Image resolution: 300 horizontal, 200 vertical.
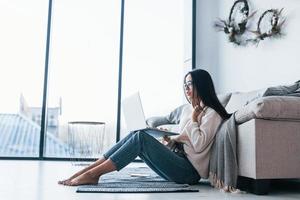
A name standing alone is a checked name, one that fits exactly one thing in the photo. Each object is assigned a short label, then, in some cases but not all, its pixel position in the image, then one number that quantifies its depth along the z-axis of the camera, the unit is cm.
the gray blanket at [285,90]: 241
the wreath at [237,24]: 411
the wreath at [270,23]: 350
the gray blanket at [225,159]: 201
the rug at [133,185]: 190
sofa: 192
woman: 202
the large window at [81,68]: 482
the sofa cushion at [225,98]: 375
